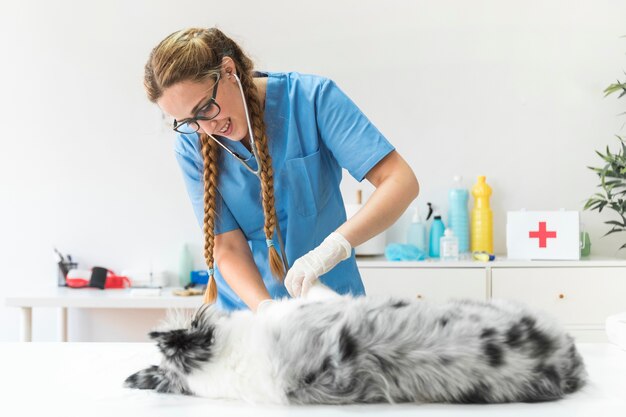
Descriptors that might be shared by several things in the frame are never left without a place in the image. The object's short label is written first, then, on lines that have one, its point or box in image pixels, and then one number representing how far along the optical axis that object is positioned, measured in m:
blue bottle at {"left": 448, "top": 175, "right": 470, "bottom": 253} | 3.08
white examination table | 0.86
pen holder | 3.18
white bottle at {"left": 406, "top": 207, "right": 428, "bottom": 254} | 3.09
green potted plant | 2.91
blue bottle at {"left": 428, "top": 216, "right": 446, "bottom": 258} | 3.05
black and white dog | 0.85
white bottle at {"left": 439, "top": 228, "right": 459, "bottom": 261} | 2.89
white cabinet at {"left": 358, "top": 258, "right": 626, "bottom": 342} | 2.76
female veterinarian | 1.43
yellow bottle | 3.05
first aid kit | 2.82
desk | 2.82
